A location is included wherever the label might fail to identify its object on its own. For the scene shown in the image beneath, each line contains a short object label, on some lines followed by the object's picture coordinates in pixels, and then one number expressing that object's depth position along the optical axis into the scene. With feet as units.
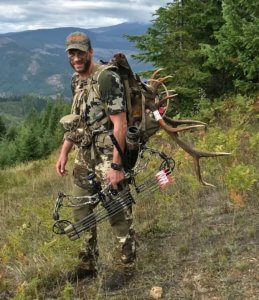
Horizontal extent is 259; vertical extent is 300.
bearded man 13.79
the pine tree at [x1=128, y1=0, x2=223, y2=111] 47.67
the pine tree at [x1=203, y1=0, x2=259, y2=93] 33.45
